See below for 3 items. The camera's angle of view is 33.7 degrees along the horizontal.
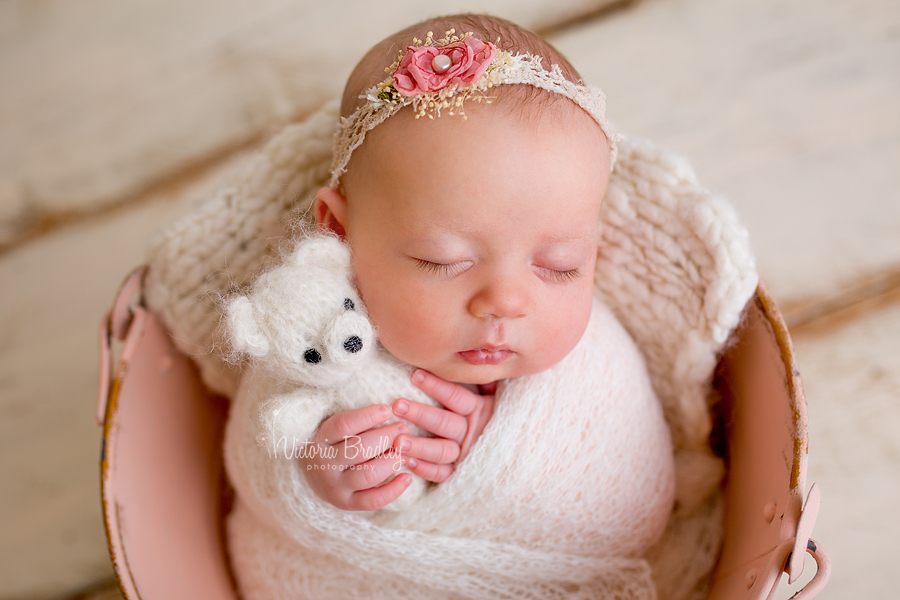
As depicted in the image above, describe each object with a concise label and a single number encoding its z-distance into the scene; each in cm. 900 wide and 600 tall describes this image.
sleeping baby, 54
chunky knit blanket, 59
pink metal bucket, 54
